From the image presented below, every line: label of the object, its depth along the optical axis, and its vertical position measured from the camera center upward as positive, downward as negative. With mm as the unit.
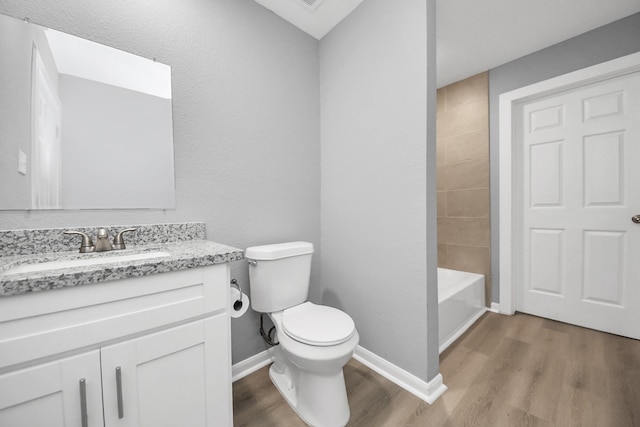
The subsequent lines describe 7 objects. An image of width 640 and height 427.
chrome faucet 1020 -123
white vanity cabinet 612 -412
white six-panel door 1799 -17
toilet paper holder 1244 -487
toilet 1107 -591
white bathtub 1760 -783
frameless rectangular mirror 961 +400
